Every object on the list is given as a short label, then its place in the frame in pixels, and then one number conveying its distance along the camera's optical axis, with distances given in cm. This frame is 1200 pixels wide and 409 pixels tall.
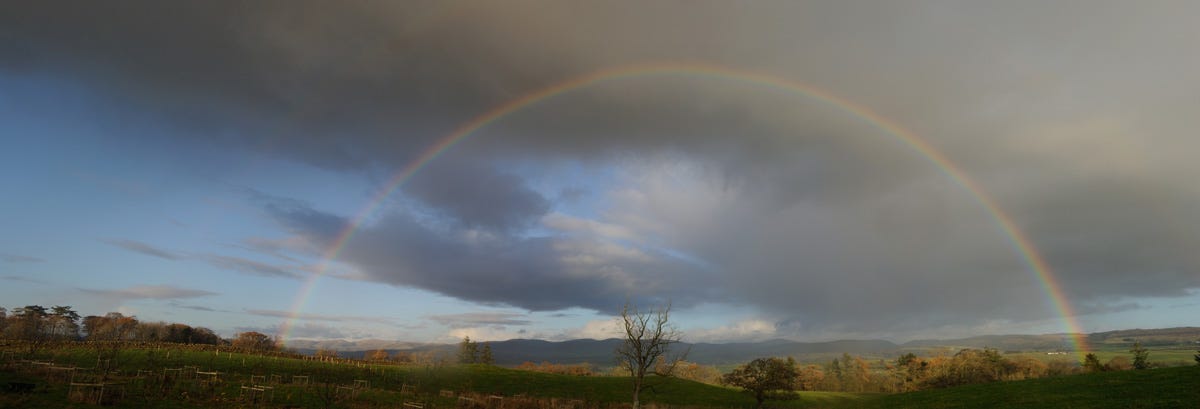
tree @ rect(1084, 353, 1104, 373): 8711
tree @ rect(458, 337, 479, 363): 16978
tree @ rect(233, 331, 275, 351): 17895
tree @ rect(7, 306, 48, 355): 14662
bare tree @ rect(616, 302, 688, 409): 4819
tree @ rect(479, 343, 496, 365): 17650
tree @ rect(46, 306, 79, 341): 16025
